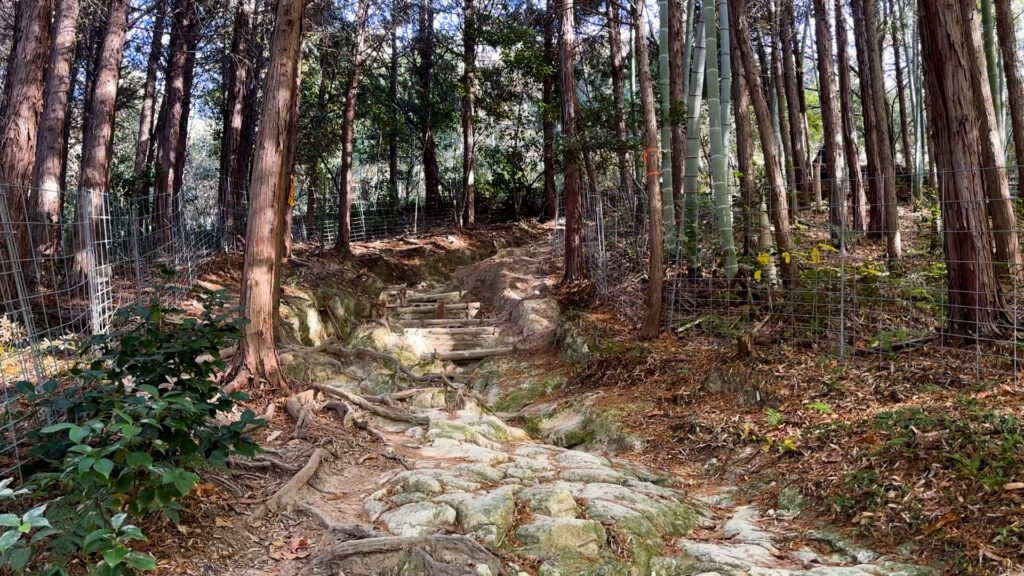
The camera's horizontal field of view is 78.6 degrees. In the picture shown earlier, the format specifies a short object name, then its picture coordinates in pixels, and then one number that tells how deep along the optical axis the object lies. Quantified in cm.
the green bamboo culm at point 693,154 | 737
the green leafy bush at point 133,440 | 207
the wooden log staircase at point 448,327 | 901
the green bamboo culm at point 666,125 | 800
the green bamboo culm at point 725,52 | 704
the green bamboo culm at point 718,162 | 682
